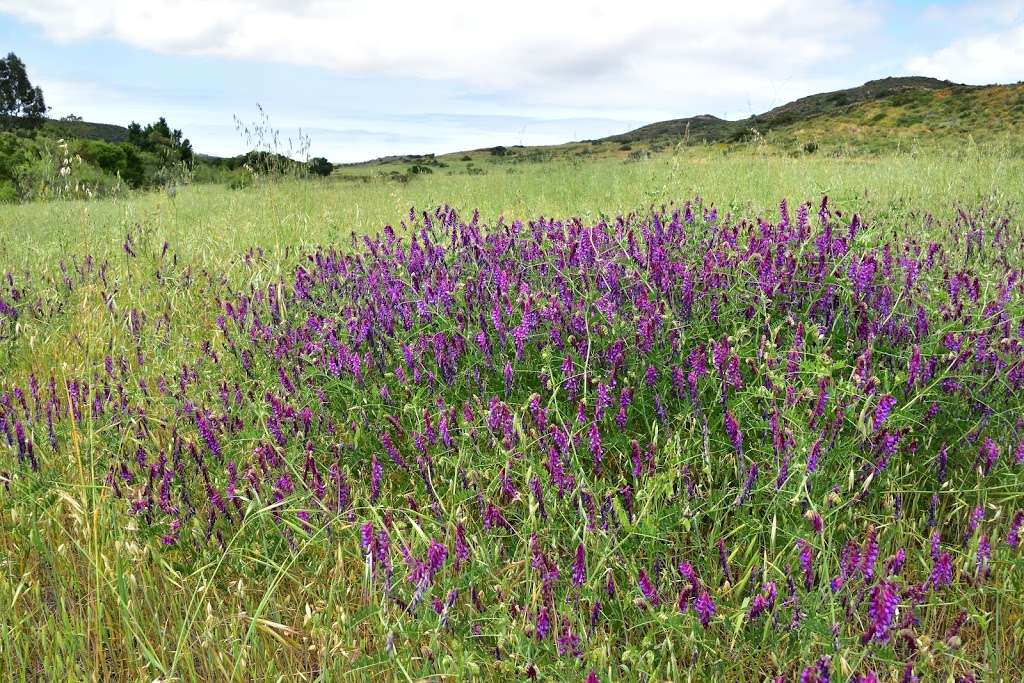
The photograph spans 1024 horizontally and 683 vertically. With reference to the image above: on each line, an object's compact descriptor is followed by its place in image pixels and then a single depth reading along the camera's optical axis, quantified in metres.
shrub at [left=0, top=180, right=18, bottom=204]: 20.31
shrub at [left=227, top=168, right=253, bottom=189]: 21.56
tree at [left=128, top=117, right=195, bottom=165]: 32.81
